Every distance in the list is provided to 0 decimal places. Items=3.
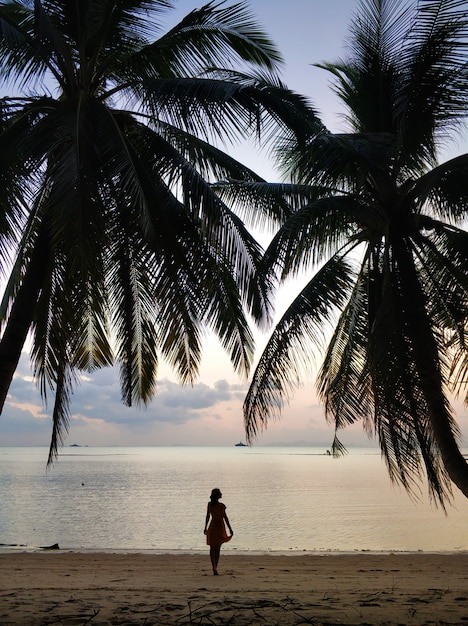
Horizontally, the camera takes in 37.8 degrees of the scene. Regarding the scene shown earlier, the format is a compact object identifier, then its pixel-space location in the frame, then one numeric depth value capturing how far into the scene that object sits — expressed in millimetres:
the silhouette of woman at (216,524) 10172
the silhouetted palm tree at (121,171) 7207
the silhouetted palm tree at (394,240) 9008
